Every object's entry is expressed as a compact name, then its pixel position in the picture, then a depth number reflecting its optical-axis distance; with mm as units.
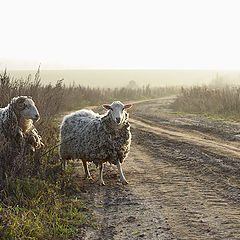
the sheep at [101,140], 7203
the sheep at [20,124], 6645
